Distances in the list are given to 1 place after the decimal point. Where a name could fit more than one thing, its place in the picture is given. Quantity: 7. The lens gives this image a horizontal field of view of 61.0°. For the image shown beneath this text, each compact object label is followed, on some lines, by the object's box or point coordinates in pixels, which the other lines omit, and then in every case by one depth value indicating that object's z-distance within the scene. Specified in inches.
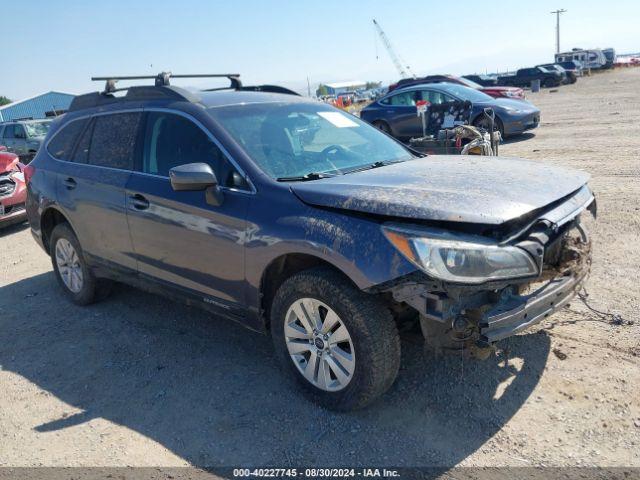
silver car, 644.1
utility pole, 3599.9
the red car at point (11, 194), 340.5
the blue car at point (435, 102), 542.9
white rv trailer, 1980.8
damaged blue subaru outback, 108.7
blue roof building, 2043.6
